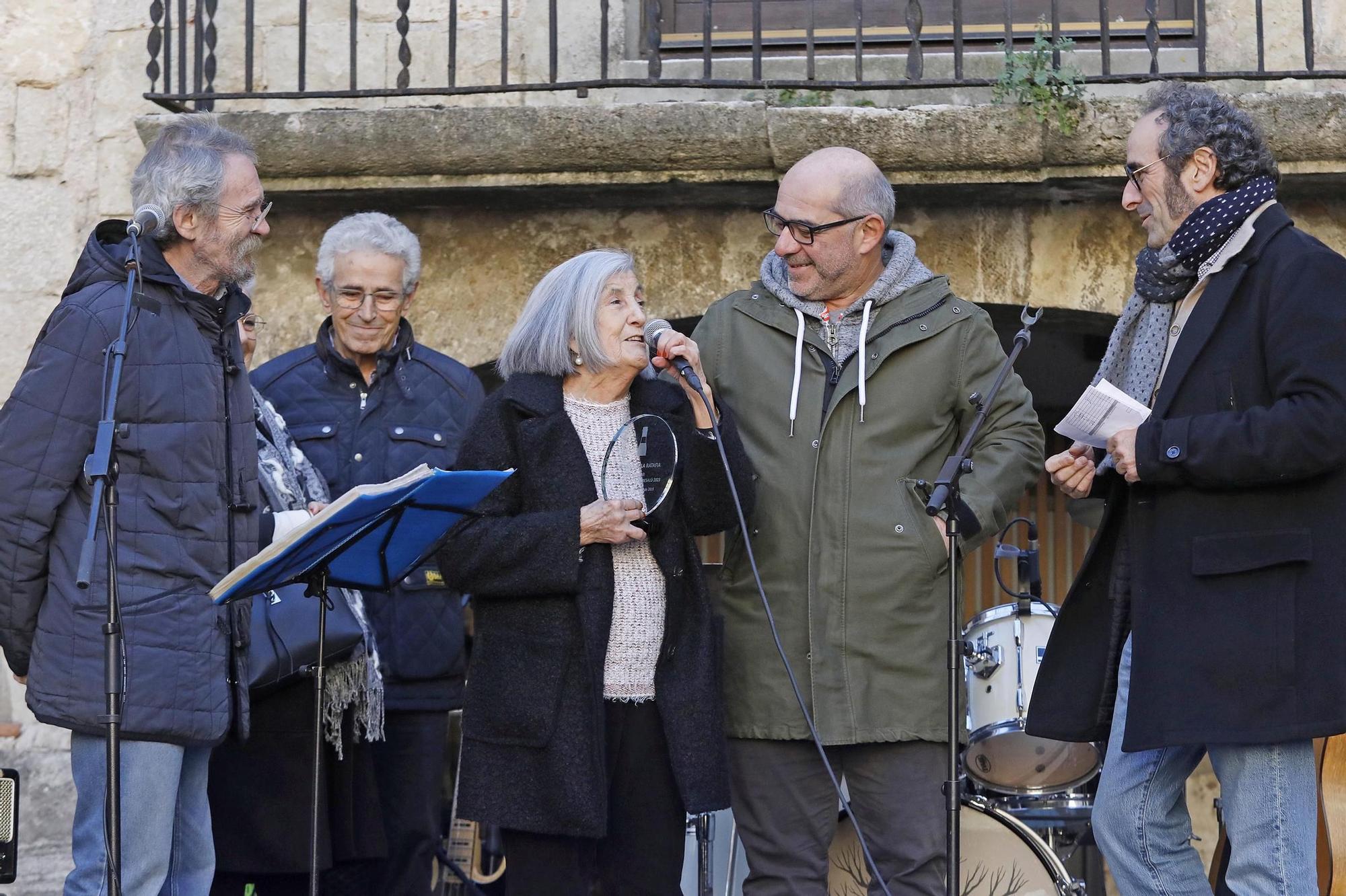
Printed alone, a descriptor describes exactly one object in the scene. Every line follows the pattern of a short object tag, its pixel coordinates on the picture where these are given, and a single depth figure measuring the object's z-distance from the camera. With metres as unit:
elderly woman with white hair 7.98
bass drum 10.37
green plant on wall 11.20
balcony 12.03
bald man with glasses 8.51
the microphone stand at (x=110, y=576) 7.00
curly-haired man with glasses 7.25
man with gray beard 7.46
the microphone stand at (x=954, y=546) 7.42
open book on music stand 7.17
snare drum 10.64
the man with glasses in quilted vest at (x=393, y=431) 9.86
